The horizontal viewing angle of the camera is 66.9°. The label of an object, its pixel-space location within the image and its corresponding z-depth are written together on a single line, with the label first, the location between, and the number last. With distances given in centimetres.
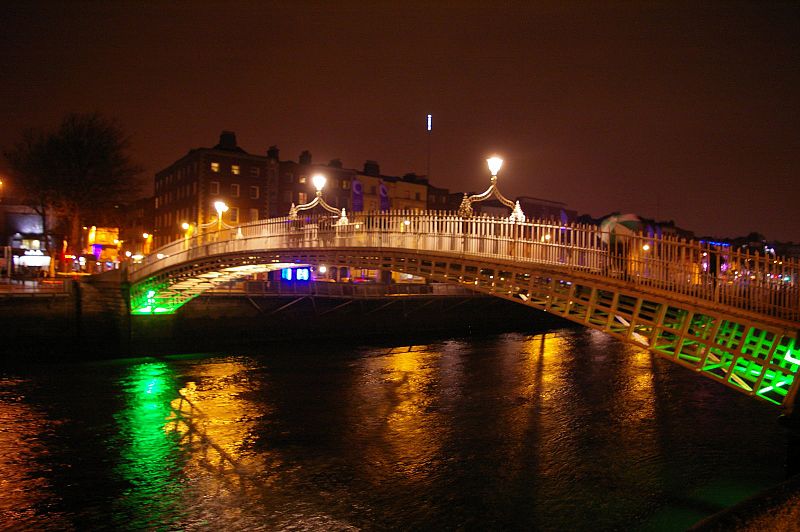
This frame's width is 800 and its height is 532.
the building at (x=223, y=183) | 5688
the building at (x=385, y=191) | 6681
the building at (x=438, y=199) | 7681
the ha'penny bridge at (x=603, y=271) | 1059
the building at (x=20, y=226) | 5766
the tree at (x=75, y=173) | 4103
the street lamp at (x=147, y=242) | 7241
